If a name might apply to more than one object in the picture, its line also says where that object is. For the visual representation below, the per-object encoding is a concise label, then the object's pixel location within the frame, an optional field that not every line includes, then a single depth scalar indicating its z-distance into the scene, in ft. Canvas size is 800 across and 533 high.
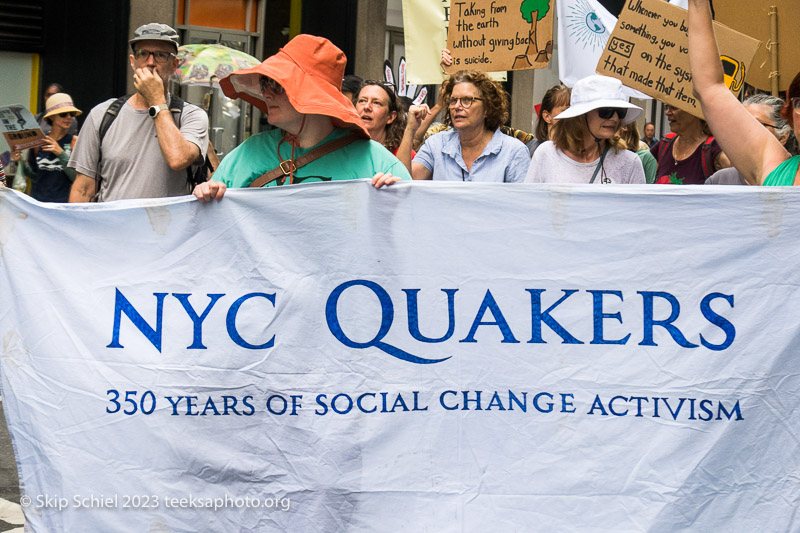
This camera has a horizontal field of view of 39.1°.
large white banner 11.72
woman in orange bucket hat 13.01
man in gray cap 16.11
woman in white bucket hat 17.02
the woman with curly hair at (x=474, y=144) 18.26
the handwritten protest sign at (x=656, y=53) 17.89
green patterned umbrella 33.37
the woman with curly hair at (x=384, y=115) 20.38
